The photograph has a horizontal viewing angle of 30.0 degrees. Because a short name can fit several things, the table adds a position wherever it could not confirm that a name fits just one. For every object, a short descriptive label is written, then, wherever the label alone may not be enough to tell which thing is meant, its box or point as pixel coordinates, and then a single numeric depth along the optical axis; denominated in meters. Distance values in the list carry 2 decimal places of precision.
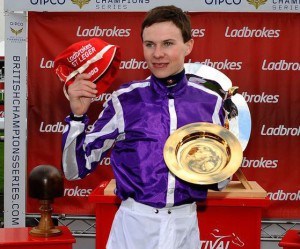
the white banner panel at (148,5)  4.46
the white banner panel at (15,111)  4.63
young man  2.14
